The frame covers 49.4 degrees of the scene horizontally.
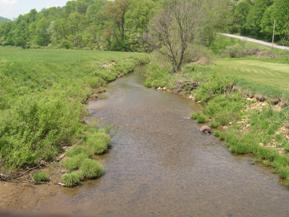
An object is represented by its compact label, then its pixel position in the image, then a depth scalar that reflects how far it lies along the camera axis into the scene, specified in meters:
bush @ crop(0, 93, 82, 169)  14.46
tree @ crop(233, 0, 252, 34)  65.26
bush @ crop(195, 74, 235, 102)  27.32
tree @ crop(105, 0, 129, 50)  65.99
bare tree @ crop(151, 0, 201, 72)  34.67
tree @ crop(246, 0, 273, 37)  60.64
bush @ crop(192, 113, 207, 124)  22.50
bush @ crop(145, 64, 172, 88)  34.35
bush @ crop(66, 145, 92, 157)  16.27
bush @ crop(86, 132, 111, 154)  17.26
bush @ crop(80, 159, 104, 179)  14.79
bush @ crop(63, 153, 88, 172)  15.11
